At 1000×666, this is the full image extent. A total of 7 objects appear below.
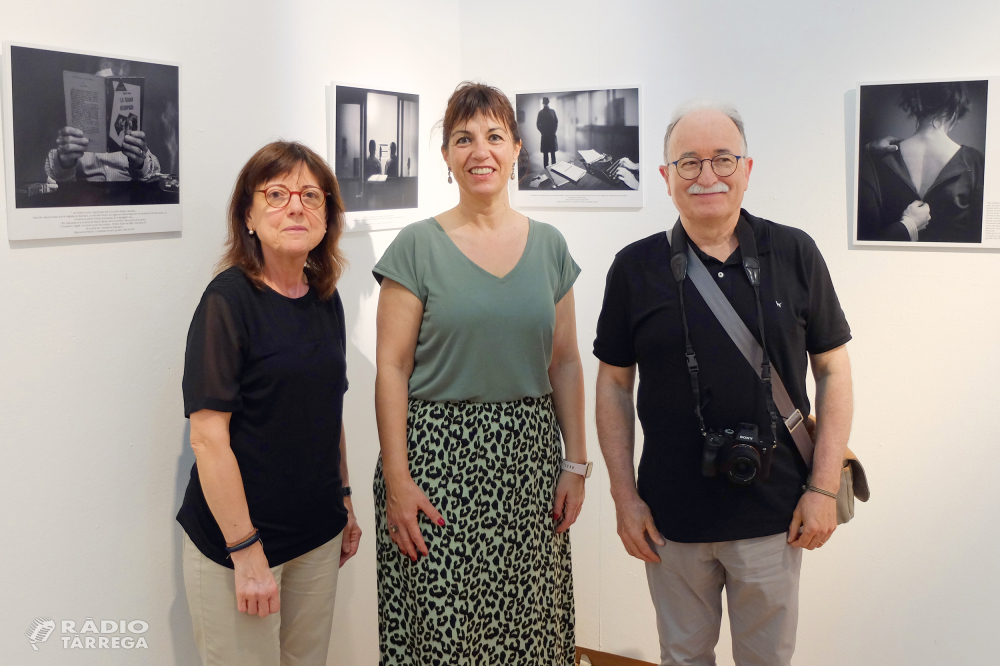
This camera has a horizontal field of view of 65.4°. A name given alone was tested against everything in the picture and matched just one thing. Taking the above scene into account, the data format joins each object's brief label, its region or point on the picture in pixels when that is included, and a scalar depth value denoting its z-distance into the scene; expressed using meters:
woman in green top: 2.09
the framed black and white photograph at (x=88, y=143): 1.76
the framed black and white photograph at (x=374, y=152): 2.77
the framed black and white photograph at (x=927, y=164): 2.69
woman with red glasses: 1.79
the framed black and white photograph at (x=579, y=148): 3.21
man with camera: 1.99
